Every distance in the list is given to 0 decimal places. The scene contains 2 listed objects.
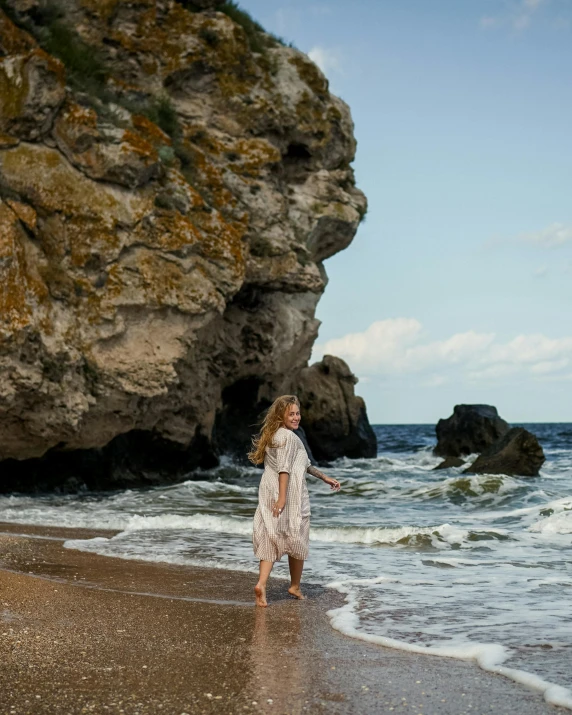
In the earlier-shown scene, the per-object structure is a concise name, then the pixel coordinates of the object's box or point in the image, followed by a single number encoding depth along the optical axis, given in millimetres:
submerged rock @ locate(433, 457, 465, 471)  27625
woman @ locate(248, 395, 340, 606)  7441
